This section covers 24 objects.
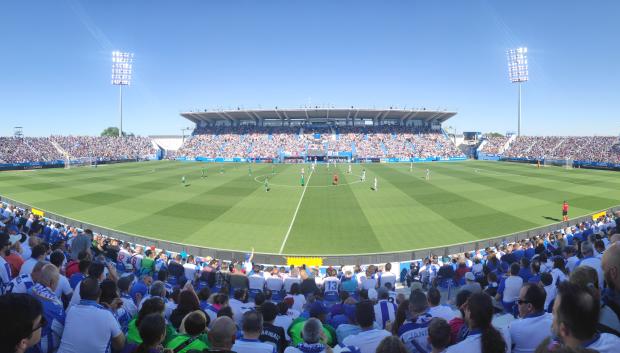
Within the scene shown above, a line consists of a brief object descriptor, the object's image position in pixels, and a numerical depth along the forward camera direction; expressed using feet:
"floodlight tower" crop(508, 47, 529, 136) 270.26
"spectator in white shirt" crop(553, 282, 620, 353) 9.80
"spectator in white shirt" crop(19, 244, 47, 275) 22.34
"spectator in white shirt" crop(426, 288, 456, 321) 18.01
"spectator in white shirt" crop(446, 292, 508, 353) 11.81
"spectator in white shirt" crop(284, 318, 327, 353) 14.98
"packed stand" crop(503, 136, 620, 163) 217.15
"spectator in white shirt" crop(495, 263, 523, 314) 24.63
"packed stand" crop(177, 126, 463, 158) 302.04
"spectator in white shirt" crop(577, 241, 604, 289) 18.20
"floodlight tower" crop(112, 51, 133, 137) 282.56
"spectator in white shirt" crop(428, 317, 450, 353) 12.47
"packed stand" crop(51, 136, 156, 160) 267.18
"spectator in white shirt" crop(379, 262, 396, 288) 40.75
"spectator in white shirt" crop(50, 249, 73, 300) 19.15
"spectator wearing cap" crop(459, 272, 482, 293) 25.09
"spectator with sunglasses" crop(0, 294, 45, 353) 9.74
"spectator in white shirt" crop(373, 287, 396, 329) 21.03
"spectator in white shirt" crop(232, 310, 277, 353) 14.35
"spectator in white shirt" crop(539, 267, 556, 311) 23.07
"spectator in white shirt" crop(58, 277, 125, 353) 14.38
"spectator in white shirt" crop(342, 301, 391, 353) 15.35
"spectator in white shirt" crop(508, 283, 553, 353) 14.57
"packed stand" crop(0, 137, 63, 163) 224.53
